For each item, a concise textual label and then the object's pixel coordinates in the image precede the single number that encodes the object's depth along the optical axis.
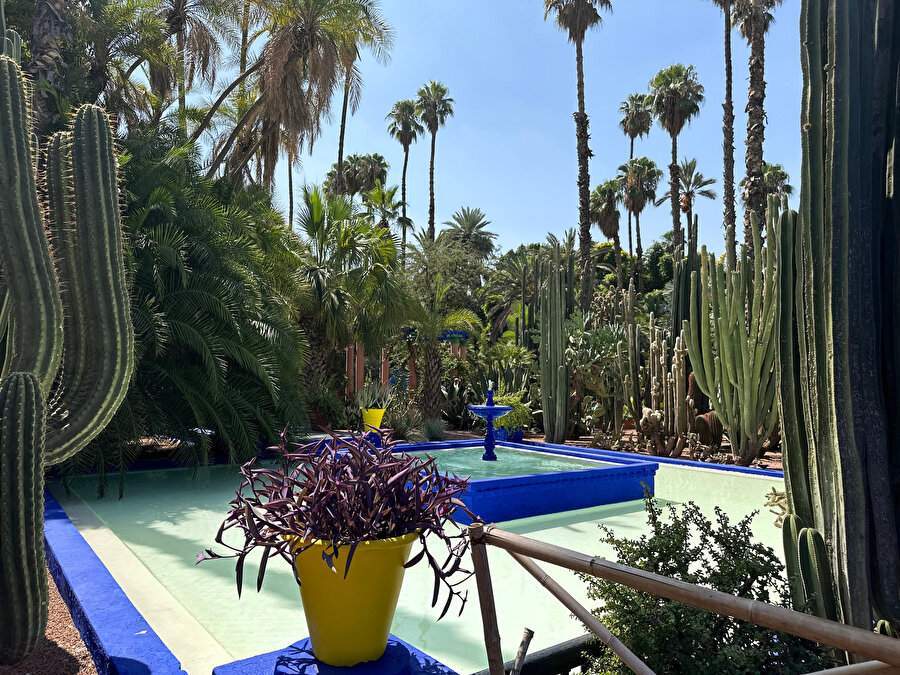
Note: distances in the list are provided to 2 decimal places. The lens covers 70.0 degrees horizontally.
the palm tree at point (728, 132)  19.31
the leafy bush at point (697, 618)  2.14
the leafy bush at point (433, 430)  13.87
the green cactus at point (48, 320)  2.59
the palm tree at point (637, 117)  35.78
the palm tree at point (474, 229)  41.34
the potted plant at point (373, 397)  13.52
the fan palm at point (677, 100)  29.45
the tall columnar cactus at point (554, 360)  12.95
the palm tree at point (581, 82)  19.34
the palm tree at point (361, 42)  15.30
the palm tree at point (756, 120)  13.75
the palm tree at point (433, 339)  16.09
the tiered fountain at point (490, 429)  10.84
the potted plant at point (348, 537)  1.80
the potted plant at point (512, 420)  13.58
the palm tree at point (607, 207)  39.28
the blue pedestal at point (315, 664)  1.81
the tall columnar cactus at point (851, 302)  2.03
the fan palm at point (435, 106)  38.38
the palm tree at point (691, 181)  37.06
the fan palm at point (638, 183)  38.19
